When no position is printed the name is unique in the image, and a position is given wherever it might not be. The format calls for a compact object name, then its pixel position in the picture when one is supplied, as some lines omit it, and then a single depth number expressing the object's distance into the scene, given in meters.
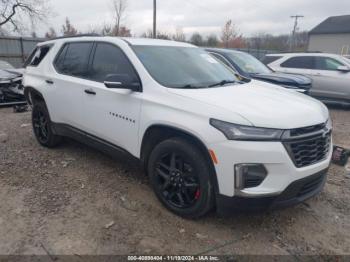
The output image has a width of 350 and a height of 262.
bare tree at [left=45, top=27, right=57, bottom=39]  34.80
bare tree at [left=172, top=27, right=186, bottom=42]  33.87
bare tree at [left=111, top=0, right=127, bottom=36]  29.38
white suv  2.68
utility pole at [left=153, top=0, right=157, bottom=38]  22.61
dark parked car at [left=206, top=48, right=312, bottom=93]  7.04
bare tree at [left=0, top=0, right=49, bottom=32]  25.34
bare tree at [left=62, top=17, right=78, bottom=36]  36.28
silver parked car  9.83
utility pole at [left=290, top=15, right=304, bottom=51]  47.74
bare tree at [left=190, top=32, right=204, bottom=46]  37.07
